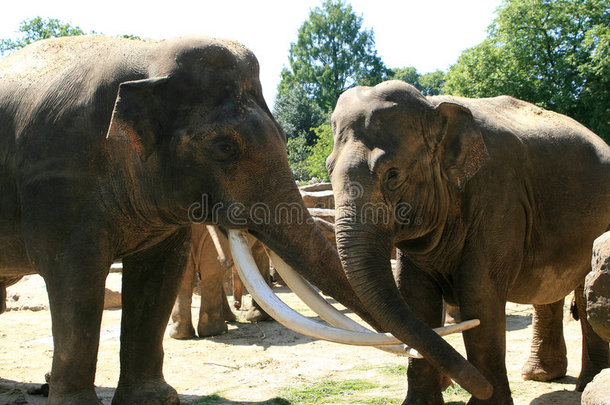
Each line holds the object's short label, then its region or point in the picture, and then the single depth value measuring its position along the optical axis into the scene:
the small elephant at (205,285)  8.07
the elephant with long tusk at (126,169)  3.87
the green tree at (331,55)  59.62
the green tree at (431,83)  84.50
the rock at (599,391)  2.41
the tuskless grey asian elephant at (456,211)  4.03
